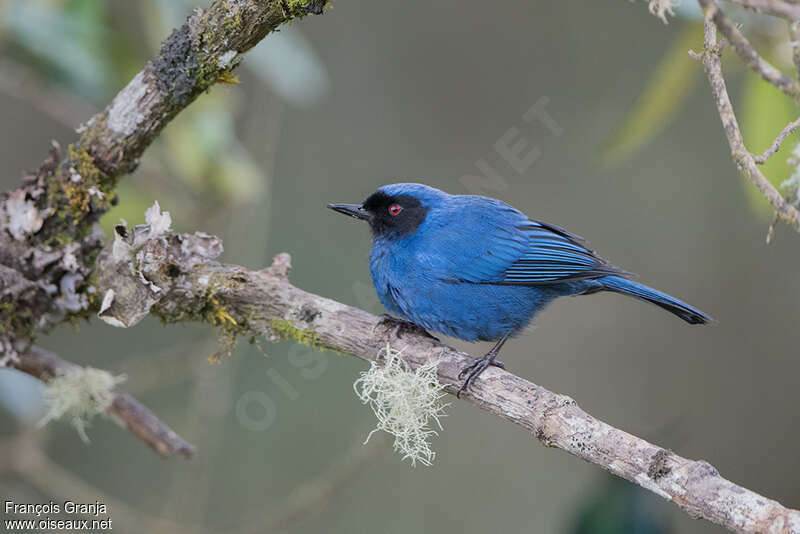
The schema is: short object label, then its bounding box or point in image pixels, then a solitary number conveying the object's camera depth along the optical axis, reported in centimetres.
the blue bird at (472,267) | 732
